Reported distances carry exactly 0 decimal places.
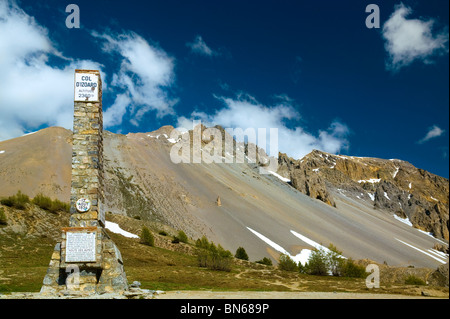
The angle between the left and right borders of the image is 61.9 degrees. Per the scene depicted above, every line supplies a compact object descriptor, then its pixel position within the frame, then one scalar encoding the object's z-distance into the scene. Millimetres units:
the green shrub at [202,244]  46750
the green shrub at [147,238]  38597
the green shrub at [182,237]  47203
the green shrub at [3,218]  31114
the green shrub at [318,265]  33625
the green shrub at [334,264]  34116
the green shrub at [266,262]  47088
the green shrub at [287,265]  36438
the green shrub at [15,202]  33906
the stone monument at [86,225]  14664
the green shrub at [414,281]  31975
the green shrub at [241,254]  47750
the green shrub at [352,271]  33906
